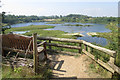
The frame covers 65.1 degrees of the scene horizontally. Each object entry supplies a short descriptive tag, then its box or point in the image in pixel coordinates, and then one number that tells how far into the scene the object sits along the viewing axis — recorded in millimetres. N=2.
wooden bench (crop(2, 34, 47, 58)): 4101
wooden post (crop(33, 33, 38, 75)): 3457
